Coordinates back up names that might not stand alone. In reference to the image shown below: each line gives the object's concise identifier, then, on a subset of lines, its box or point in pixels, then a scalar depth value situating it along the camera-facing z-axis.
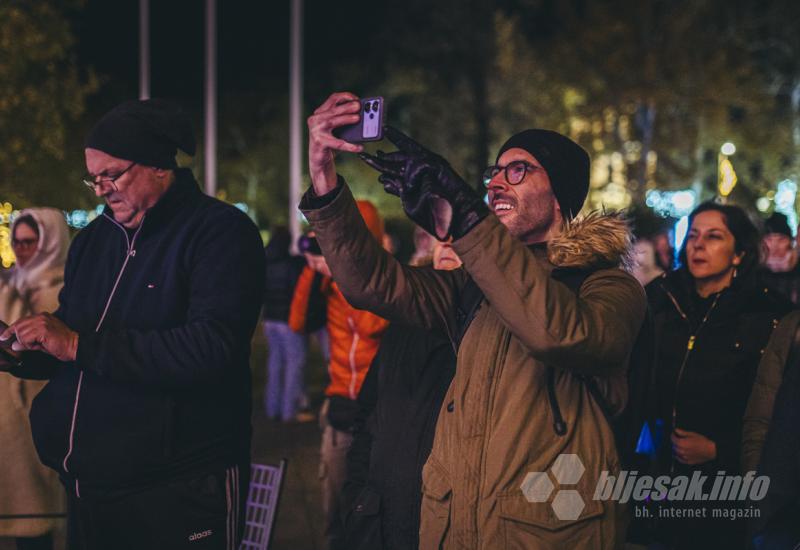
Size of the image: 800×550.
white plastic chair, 4.08
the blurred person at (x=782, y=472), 2.66
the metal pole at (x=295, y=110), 22.23
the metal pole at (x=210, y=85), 25.16
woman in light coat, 5.06
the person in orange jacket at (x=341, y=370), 5.01
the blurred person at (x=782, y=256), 7.29
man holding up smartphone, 2.19
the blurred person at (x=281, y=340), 10.30
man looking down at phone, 2.85
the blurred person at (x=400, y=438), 3.24
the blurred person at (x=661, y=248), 10.79
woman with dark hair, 4.07
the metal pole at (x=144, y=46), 27.05
